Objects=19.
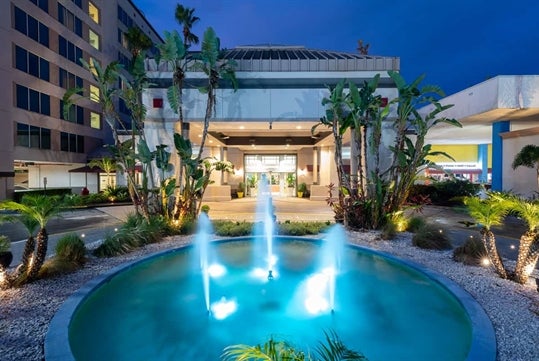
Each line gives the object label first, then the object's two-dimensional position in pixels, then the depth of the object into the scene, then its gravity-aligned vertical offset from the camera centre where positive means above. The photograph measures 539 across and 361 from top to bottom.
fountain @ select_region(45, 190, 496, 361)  4.23 -2.48
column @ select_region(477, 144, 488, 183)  35.34 +1.25
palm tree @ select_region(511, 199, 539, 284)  5.51 -1.40
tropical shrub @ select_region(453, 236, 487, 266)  7.05 -1.97
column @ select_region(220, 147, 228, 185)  25.52 +1.33
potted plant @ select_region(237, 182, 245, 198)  27.12 -1.43
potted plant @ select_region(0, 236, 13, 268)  5.79 -1.54
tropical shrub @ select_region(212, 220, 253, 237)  10.53 -1.99
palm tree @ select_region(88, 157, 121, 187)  20.16 +0.65
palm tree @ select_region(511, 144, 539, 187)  14.09 +0.70
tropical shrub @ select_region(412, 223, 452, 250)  8.51 -1.95
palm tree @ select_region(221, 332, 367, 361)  2.31 -1.45
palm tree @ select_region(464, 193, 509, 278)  5.99 -0.92
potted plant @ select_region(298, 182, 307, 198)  26.62 -1.50
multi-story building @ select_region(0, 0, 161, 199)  21.34 +7.31
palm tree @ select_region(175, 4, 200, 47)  23.28 +12.35
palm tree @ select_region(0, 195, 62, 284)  5.80 -0.98
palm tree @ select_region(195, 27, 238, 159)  11.20 +4.22
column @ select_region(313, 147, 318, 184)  26.18 +0.71
